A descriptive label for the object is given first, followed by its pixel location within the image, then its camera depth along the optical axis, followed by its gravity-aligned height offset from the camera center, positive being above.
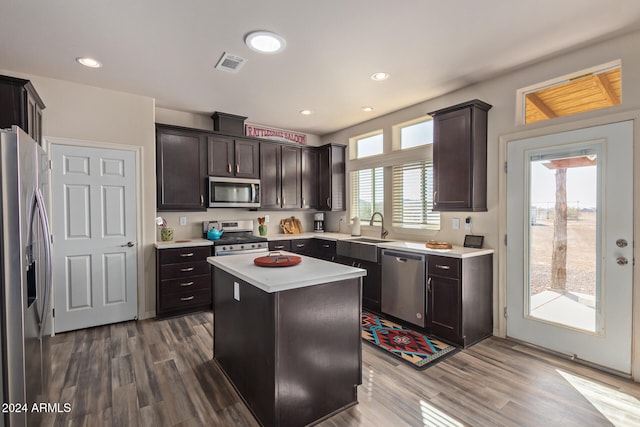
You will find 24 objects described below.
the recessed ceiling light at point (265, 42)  2.35 +1.39
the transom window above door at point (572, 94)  2.51 +1.06
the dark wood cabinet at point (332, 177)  5.11 +0.56
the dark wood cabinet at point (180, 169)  3.88 +0.56
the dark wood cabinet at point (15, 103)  2.46 +0.92
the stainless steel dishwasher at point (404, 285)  3.25 -0.89
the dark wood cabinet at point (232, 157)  4.27 +0.80
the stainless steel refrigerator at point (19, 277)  1.34 -0.32
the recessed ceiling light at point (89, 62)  2.73 +1.40
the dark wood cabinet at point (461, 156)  3.12 +0.58
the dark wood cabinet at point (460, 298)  2.91 -0.92
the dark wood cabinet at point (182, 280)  3.67 -0.91
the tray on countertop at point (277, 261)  2.16 -0.39
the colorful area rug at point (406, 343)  2.68 -1.36
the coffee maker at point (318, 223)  5.54 -0.26
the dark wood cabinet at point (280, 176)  4.75 +0.56
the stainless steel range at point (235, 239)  4.01 -0.42
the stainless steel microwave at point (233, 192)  4.23 +0.26
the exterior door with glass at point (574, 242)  2.39 -0.31
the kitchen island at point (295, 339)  1.75 -0.84
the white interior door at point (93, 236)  3.24 -0.30
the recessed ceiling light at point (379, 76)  3.07 +1.40
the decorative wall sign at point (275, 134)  4.93 +1.33
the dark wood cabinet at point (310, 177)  5.20 +0.57
